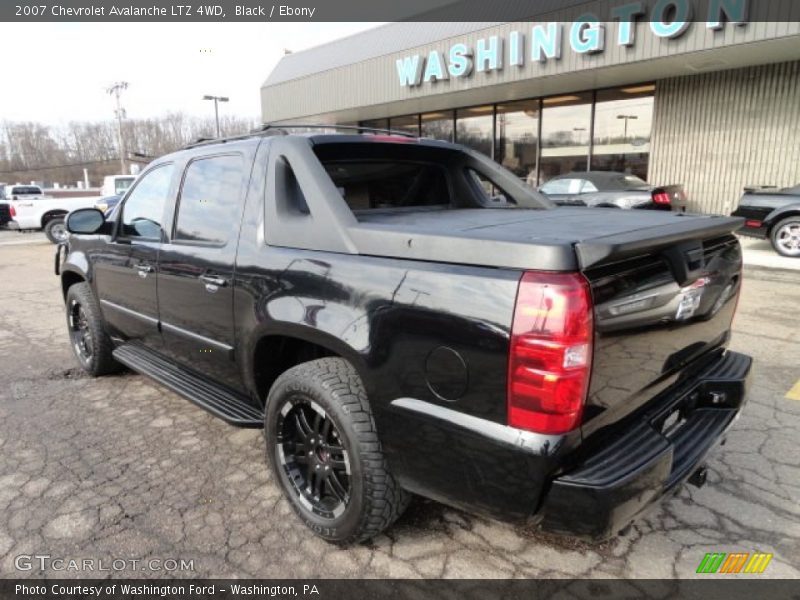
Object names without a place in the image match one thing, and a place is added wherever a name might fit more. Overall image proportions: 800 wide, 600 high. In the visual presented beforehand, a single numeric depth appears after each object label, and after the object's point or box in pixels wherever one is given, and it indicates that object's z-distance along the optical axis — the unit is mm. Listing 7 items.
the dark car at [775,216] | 9672
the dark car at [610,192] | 10078
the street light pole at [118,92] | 48812
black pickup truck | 1759
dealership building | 10992
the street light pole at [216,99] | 29738
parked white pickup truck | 18656
